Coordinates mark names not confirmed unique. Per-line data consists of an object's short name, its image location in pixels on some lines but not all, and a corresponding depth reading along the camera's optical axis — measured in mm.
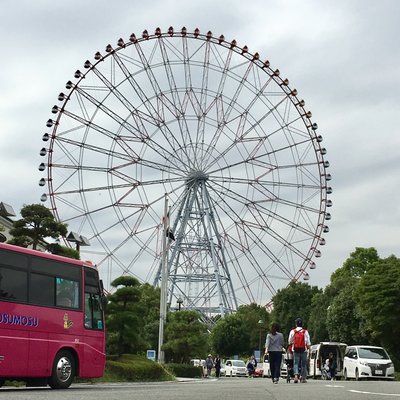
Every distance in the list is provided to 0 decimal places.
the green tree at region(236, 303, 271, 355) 117750
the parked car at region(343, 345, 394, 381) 38062
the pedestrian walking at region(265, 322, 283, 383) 24516
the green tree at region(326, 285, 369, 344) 79125
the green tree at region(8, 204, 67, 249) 41531
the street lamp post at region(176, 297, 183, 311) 59934
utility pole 45500
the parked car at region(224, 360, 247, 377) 70375
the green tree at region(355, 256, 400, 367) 61406
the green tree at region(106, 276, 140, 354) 37062
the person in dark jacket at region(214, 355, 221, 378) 61344
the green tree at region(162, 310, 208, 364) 64188
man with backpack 24891
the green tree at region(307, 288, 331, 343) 95375
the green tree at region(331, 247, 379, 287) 101750
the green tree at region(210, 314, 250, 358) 107356
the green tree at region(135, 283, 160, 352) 84125
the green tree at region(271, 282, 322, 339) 108375
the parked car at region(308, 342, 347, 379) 51188
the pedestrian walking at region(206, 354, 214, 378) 59428
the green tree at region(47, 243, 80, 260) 39812
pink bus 20469
